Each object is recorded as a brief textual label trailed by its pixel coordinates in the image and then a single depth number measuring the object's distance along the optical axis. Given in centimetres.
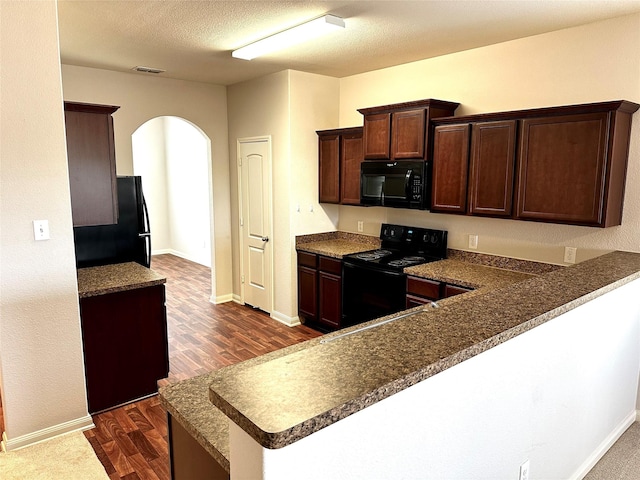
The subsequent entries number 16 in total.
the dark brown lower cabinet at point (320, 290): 450
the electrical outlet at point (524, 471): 187
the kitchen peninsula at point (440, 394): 101
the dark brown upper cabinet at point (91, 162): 305
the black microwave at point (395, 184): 387
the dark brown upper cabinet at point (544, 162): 285
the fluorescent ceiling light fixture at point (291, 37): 303
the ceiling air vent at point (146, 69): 462
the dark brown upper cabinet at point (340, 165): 457
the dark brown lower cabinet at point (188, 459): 140
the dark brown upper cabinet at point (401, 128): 377
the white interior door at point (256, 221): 512
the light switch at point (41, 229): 264
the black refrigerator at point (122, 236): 364
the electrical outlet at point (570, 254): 329
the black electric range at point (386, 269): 391
